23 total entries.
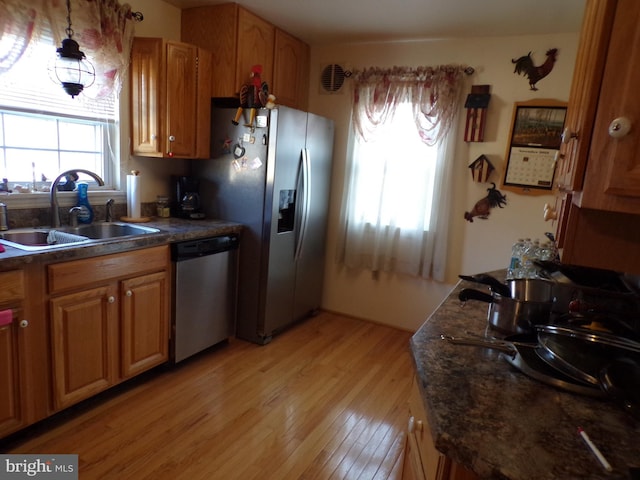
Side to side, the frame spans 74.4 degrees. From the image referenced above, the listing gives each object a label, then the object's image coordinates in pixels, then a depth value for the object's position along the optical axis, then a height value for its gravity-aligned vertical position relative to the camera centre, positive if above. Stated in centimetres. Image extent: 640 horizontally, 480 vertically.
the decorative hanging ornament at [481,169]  318 +14
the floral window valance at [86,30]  203 +66
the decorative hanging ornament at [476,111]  312 +56
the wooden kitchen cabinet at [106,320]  198 -83
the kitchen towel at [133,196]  274 -23
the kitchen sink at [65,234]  217 -43
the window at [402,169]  324 +10
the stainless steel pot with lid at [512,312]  136 -39
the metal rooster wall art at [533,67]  295 +87
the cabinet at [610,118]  84 +16
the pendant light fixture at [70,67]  216 +47
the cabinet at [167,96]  264 +43
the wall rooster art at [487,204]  321 -12
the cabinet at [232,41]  288 +90
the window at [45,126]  225 +17
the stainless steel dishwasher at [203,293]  259 -82
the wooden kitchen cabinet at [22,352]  177 -86
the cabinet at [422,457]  90 -67
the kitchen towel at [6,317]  173 -68
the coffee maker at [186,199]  304 -25
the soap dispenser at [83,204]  252 -28
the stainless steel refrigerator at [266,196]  292 -18
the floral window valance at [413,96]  318 +67
